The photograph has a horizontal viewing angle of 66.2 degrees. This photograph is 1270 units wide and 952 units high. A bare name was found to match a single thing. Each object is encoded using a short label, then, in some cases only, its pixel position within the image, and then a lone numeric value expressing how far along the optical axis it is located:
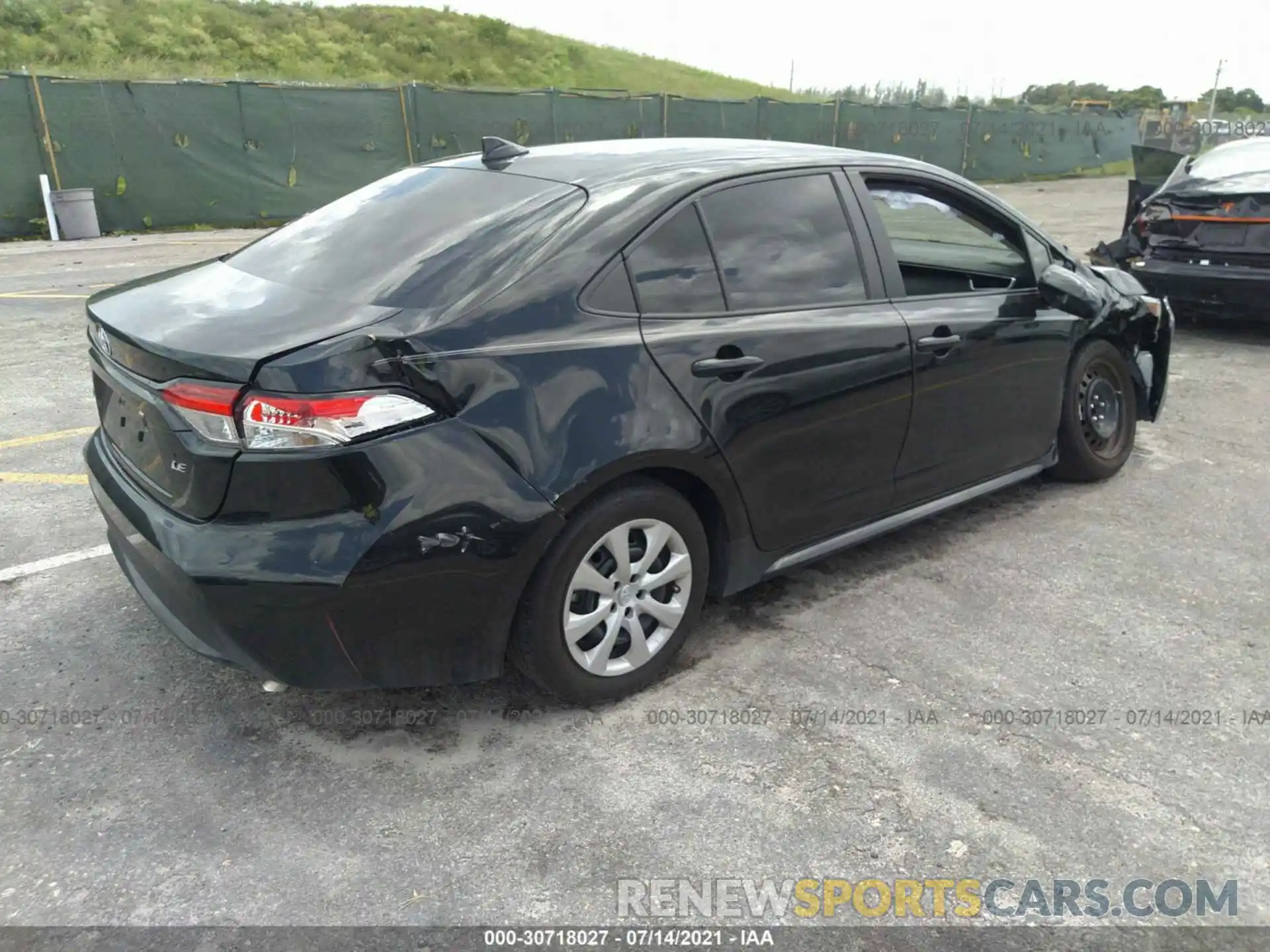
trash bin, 14.38
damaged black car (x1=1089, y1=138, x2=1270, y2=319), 7.21
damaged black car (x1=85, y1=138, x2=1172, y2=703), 2.39
